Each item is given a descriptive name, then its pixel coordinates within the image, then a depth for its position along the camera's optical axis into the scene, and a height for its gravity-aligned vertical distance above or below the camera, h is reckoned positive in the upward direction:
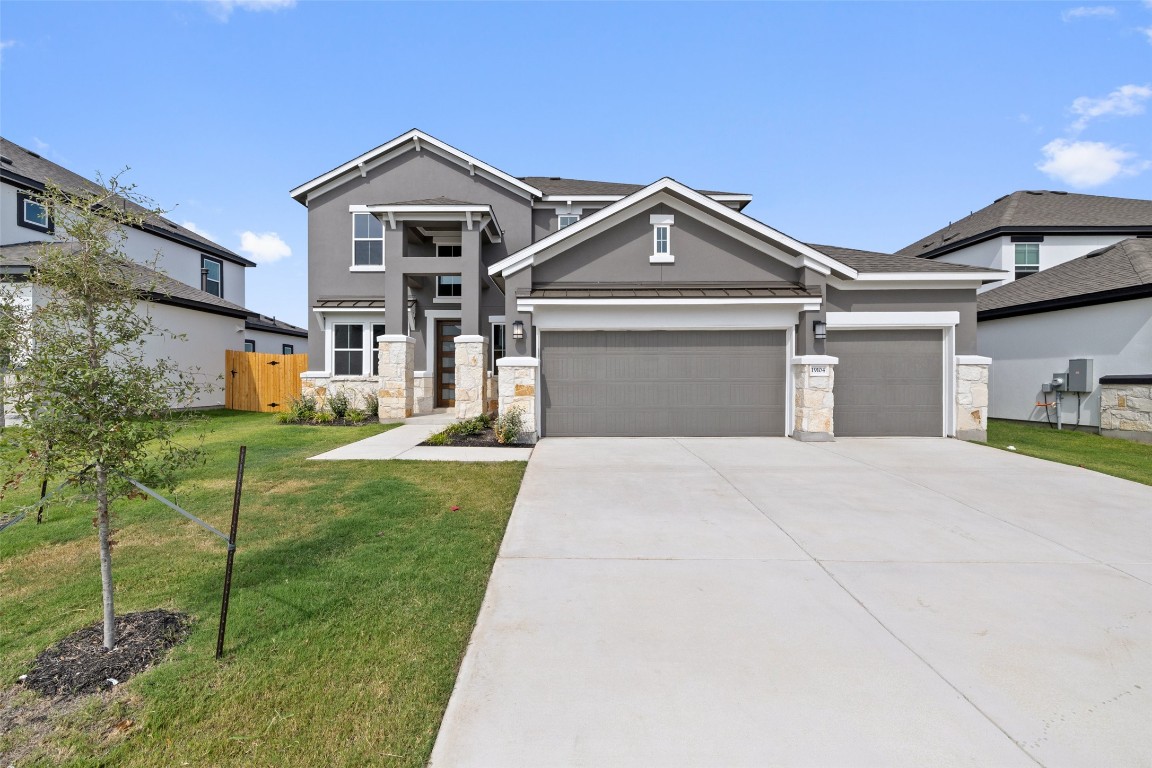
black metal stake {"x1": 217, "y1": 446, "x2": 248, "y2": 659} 2.86 -1.23
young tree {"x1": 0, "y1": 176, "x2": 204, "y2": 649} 2.84 -0.03
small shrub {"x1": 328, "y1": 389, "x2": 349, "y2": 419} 13.35 -0.97
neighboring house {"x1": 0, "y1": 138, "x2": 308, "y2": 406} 15.12 +4.01
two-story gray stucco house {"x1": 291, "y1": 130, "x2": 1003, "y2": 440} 10.56 +0.82
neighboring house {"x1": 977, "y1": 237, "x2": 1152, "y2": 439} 11.34 +0.98
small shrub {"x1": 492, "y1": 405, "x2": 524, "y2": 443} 9.90 -1.10
